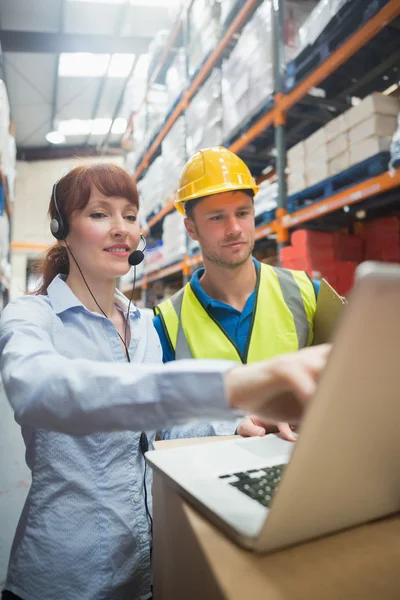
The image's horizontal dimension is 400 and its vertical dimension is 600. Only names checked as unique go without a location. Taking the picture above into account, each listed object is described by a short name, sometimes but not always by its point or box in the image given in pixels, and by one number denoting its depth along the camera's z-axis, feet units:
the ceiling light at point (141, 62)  30.29
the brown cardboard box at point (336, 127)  8.79
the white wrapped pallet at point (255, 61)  10.57
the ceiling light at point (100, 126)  40.75
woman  1.84
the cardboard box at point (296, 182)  10.07
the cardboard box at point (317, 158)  9.32
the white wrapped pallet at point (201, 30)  14.40
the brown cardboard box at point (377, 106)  8.12
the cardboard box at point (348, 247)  10.47
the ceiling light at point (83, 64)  30.07
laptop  1.17
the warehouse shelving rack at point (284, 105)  7.71
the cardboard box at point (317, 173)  9.30
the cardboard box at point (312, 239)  9.92
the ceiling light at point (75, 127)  40.40
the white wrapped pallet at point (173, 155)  16.98
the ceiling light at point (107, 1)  24.32
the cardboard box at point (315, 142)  9.39
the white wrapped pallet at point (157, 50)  20.51
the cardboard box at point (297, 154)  10.08
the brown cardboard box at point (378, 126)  8.05
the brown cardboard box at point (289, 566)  1.39
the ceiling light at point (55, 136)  38.23
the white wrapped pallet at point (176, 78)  17.44
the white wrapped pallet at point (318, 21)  8.38
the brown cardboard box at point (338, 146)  8.79
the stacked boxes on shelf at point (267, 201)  11.18
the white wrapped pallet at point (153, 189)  19.94
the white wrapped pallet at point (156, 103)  22.04
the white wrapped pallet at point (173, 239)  17.35
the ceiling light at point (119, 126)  40.88
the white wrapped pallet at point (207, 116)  13.80
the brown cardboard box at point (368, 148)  7.98
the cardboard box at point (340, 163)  8.74
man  6.42
